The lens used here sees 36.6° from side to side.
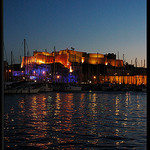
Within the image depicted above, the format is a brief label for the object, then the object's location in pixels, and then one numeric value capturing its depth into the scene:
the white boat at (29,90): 51.17
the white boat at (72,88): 70.44
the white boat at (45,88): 65.06
